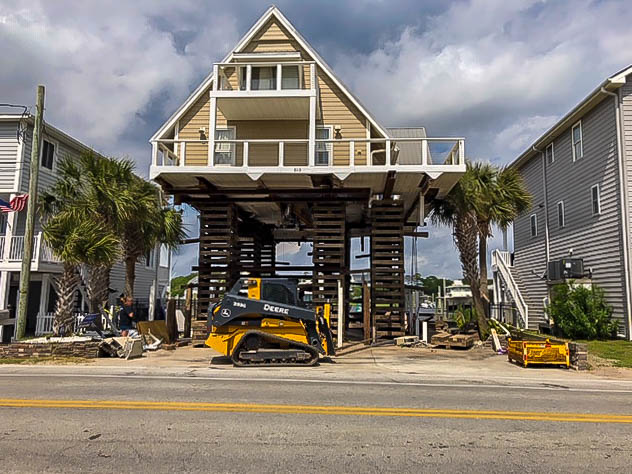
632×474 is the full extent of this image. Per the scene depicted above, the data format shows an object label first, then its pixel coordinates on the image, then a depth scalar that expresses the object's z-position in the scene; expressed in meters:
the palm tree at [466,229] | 18.33
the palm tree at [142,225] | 18.59
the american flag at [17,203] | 20.53
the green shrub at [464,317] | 19.75
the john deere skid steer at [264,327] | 11.97
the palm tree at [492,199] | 18.50
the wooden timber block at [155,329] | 16.16
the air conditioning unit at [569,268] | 20.89
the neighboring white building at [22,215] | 20.69
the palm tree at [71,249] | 15.20
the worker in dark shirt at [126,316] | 16.27
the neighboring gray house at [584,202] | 18.52
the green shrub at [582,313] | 18.59
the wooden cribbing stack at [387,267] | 18.53
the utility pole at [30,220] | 15.02
